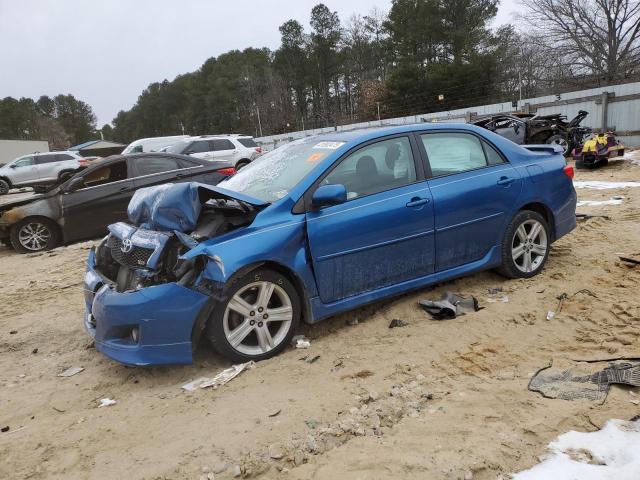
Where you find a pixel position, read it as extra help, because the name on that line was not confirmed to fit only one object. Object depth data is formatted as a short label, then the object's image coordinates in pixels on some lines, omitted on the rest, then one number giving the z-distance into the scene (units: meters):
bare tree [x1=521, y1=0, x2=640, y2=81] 30.81
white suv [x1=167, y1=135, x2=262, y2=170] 16.84
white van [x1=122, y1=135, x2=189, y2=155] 20.78
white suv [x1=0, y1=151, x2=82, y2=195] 21.89
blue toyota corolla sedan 3.33
